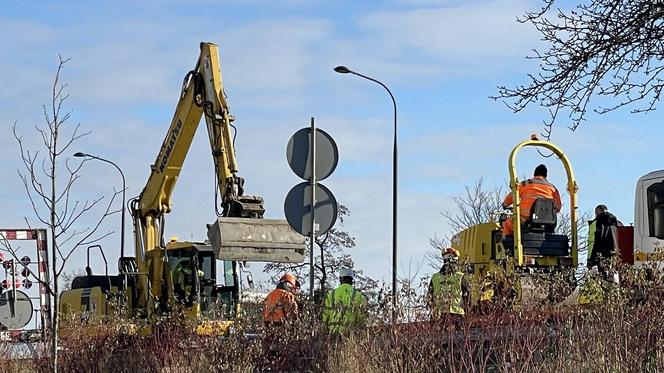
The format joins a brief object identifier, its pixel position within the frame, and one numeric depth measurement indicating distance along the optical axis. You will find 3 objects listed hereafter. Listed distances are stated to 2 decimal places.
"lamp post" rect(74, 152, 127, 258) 36.94
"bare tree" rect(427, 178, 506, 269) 52.53
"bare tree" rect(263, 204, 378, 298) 36.33
